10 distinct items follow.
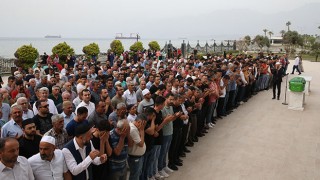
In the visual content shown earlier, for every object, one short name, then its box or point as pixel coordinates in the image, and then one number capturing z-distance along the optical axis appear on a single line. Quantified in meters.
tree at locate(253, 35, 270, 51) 52.56
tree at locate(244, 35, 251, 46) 51.29
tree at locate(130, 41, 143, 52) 25.30
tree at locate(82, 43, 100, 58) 21.86
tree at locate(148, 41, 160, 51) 27.03
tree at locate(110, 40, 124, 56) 24.11
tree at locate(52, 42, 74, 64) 19.00
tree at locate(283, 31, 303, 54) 50.81
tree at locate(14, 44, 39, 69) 16.59
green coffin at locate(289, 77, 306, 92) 10.90
